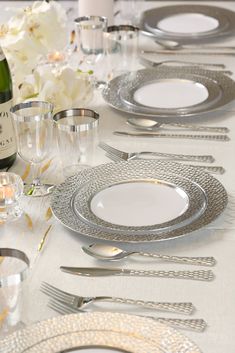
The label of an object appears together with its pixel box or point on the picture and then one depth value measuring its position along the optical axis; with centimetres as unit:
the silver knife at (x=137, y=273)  144
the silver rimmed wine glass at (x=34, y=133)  165
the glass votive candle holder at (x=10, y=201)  161
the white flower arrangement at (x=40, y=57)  191
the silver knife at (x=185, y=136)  190
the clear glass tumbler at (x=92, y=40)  219
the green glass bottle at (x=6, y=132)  173
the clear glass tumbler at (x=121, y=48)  215
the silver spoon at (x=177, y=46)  245
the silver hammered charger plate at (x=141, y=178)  152
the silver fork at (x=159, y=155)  181
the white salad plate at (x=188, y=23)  252
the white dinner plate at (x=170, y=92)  201
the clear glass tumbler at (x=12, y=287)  124
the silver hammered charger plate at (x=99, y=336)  123
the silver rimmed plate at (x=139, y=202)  156
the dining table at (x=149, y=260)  135
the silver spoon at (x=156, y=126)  194
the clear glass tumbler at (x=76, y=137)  167
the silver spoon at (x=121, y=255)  147
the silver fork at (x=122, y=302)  136
